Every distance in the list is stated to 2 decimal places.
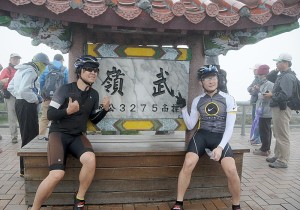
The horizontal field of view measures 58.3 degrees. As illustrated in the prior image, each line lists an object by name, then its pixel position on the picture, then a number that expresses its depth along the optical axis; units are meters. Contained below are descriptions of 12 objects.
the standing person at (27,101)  4.58
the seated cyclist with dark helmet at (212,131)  3.40
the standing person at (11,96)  6.64
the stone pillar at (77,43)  3.66
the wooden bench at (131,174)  3.51
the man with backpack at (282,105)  5.14
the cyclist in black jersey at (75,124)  3.10
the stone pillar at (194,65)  3.96
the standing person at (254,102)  7.36
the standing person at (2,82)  6.52
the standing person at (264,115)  6.35
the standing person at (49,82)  5.44
